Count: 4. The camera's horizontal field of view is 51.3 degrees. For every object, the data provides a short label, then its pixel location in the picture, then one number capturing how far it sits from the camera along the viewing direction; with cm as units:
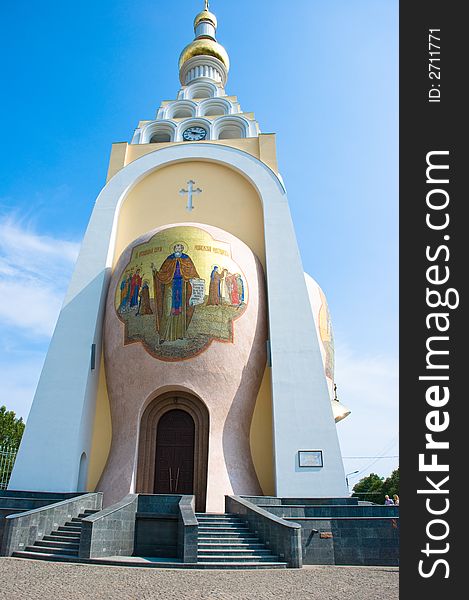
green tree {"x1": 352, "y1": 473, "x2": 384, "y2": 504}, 4200
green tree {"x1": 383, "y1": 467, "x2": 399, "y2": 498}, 4055
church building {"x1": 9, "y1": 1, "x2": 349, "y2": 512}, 1132
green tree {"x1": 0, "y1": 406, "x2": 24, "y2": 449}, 2857
